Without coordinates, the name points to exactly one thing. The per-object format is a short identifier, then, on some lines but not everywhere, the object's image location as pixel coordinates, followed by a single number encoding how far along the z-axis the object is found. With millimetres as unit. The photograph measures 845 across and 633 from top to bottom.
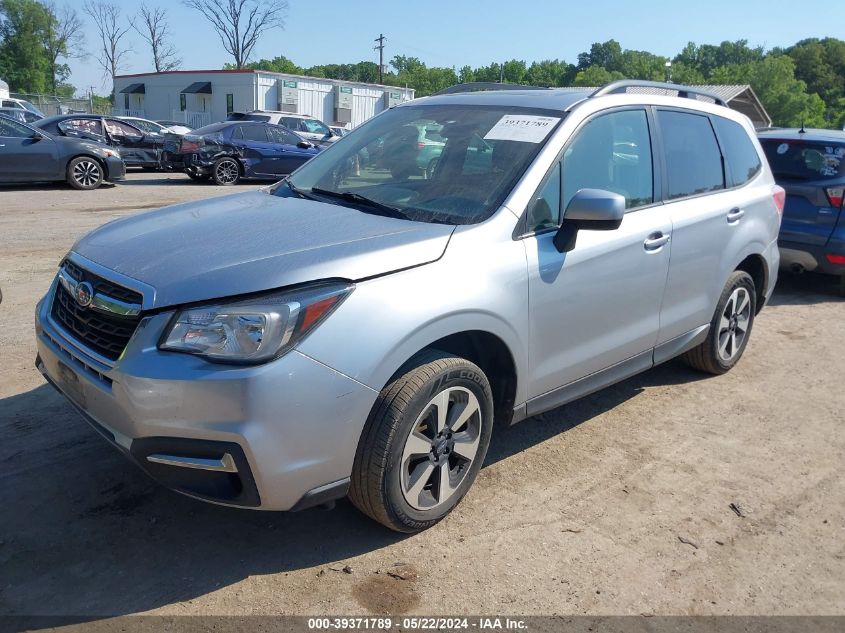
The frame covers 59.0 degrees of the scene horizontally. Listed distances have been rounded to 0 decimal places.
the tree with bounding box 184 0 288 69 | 65188
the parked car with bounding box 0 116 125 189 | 14055
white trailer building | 41812
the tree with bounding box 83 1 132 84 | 74438
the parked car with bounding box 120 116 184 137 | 19948
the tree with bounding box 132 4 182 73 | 72688
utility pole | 69250
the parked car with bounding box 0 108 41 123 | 21756
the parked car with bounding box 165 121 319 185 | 16516
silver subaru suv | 2652
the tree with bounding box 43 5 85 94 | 79981
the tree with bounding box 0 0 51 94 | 77375
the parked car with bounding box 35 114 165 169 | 17114
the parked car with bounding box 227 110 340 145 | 20719
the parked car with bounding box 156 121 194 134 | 24800
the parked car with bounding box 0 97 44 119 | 33062
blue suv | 7359
